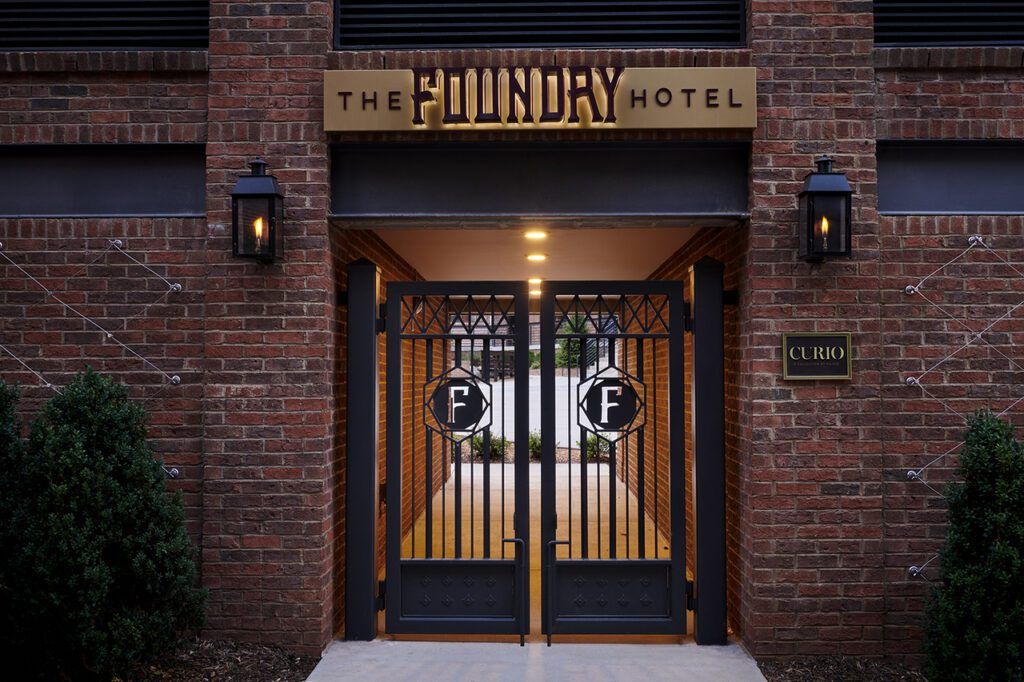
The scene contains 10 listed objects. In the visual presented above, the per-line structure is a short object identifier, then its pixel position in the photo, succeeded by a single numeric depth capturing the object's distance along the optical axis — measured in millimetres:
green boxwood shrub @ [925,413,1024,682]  3465
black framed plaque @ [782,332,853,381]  4289
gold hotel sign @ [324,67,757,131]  4312
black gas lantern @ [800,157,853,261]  4113
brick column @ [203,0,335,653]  4328
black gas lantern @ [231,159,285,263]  4180
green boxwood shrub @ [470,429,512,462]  9086
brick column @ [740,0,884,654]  4270
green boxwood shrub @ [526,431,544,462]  11832
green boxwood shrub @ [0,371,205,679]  3520
